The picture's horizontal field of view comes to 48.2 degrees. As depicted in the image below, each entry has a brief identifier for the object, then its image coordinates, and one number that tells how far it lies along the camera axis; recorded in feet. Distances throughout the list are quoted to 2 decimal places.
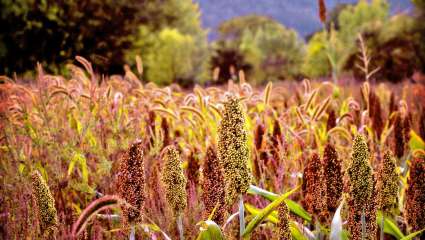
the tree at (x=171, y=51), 65.98
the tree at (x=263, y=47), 110.01
